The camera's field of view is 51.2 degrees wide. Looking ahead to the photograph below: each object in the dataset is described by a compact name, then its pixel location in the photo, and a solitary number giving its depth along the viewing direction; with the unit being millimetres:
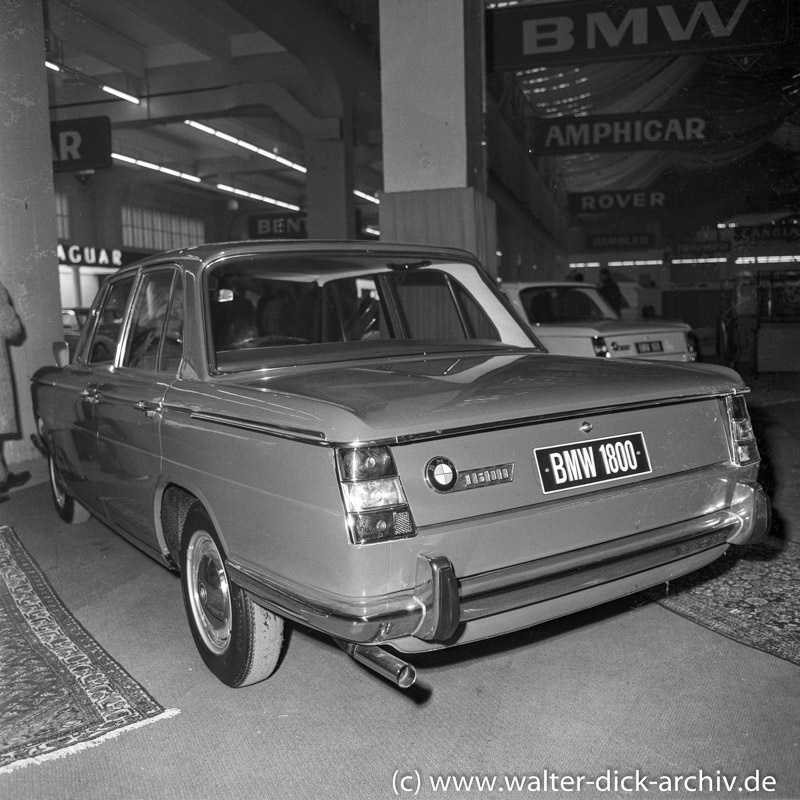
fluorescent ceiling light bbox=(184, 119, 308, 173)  21812
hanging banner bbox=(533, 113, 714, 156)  12711
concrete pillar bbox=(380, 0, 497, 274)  7688
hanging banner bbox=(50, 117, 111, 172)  11375
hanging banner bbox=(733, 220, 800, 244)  16500
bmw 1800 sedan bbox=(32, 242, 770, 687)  2275
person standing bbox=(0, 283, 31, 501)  6457
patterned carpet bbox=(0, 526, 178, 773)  2695
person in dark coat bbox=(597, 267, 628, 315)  15812
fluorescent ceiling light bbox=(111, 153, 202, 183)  23634
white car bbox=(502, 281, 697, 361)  8078
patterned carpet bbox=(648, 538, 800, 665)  3285
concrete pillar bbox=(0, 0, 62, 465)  7562
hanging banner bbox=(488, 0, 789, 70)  8602
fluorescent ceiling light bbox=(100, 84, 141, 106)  15468
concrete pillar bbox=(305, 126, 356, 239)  18281
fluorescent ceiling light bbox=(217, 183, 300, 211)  29970
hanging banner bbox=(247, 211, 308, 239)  26297
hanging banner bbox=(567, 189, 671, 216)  21281
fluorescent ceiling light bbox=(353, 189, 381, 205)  30766
